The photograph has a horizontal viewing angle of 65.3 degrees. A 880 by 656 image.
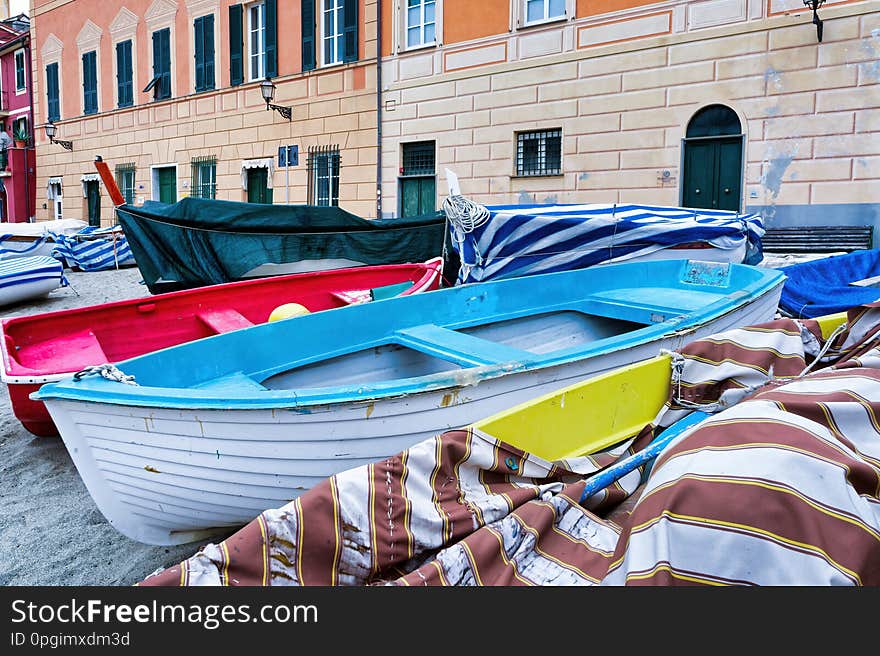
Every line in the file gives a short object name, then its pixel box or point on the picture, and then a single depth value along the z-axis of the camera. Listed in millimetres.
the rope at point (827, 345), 2851
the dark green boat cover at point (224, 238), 7266
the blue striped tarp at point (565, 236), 5844
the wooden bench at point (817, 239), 8531
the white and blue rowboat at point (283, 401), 2408
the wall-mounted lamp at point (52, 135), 19359
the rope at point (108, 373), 2557
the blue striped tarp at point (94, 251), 12859
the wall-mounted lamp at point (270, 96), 13680
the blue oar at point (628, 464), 2229
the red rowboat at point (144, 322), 3705
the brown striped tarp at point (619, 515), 1517
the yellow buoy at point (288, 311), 4859
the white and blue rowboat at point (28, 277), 8838
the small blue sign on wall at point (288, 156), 14172
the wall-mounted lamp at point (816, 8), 8359
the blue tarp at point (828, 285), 5715
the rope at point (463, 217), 5781
